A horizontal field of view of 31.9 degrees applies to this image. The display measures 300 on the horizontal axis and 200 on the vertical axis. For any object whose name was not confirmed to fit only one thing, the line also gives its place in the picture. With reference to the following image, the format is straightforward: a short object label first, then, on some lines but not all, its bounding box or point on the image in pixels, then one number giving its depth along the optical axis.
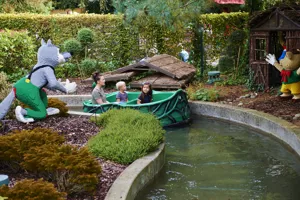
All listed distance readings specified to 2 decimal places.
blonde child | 12.24
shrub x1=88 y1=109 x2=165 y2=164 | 7.73
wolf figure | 9.19
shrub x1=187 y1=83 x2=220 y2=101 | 13.24
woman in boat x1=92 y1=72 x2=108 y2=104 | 11.53
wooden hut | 12.81
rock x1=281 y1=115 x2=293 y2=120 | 10.52
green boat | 11.40
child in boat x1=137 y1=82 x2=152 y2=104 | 11.85
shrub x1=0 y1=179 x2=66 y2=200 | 5.14
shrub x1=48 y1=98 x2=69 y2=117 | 10.12
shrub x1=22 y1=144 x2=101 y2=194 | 6.11
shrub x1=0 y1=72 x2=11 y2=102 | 10.54
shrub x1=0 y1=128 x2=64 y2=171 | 6.91
